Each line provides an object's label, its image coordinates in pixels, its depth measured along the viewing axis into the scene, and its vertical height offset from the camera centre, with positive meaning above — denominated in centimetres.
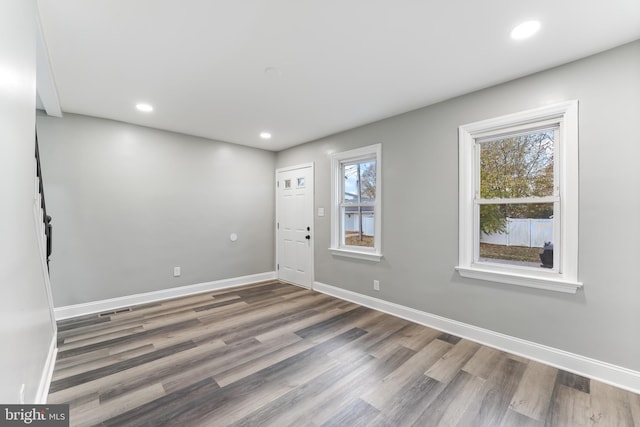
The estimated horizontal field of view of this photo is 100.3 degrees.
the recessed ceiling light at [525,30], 178 +126
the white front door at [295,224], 457 -22
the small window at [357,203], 364 +13
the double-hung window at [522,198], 222 +13
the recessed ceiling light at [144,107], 309 +123
